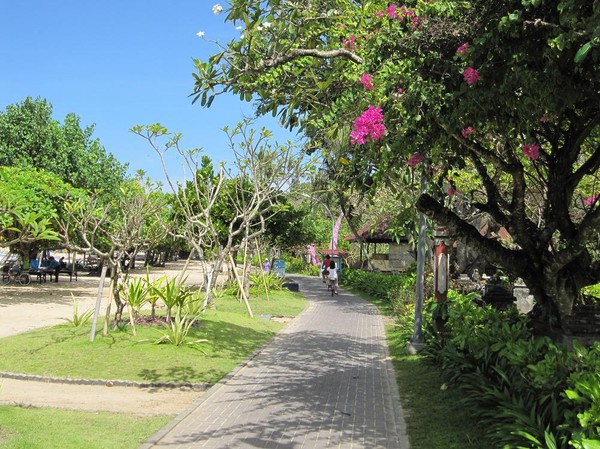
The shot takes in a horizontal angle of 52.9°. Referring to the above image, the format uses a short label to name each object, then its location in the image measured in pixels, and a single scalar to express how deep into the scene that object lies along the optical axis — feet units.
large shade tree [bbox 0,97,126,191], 81.82
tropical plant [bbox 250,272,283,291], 85.84
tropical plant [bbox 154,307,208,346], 36.09
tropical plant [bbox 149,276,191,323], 39.42
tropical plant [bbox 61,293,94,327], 42.34
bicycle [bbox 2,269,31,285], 95.81
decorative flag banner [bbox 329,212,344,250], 143.43
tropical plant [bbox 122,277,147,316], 38.52
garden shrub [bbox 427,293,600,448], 14.71
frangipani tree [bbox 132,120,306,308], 55.36
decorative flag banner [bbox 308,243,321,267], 190.90
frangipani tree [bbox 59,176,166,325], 37.09
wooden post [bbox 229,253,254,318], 54.65
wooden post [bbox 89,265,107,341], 35.41
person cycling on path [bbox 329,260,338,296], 92.27
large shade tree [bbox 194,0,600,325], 19.25
